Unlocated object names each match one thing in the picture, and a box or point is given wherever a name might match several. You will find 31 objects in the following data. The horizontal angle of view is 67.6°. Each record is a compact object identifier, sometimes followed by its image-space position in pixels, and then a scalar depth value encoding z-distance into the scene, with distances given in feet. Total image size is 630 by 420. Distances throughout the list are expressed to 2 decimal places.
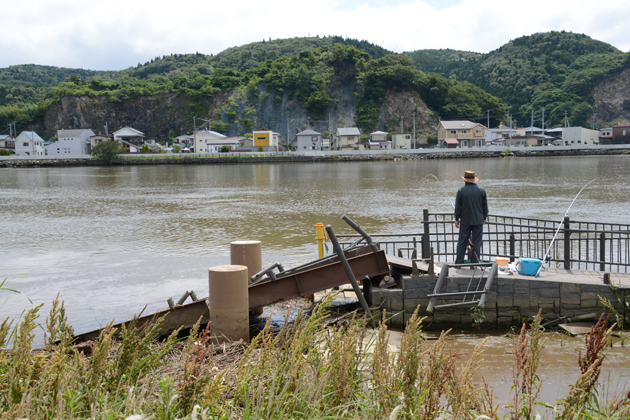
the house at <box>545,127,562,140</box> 382.24
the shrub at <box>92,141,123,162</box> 317.63
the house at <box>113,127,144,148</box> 381.81
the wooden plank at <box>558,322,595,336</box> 25.41
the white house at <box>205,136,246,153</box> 349.61
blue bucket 27.61
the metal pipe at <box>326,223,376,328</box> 24.98
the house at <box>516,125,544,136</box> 374.02
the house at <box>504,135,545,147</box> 355.44
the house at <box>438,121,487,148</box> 356.59
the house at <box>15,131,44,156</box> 376.07
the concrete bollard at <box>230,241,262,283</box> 31.07
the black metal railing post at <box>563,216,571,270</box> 29.68
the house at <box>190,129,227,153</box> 361.04
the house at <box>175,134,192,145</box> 398.01
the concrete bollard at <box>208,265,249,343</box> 23.25
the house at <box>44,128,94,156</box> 362.12
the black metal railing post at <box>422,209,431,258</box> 31.93
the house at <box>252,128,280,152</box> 353.80
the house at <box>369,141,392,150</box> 352.49
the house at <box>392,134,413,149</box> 367.00
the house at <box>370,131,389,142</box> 363.56
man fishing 29.17
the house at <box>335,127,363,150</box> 352.49
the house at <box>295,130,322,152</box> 361.71
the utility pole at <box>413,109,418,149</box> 378.61
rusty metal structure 27.81
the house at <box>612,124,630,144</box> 346.95
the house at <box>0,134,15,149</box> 396.37
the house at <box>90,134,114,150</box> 369.09
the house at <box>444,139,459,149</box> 352.63
